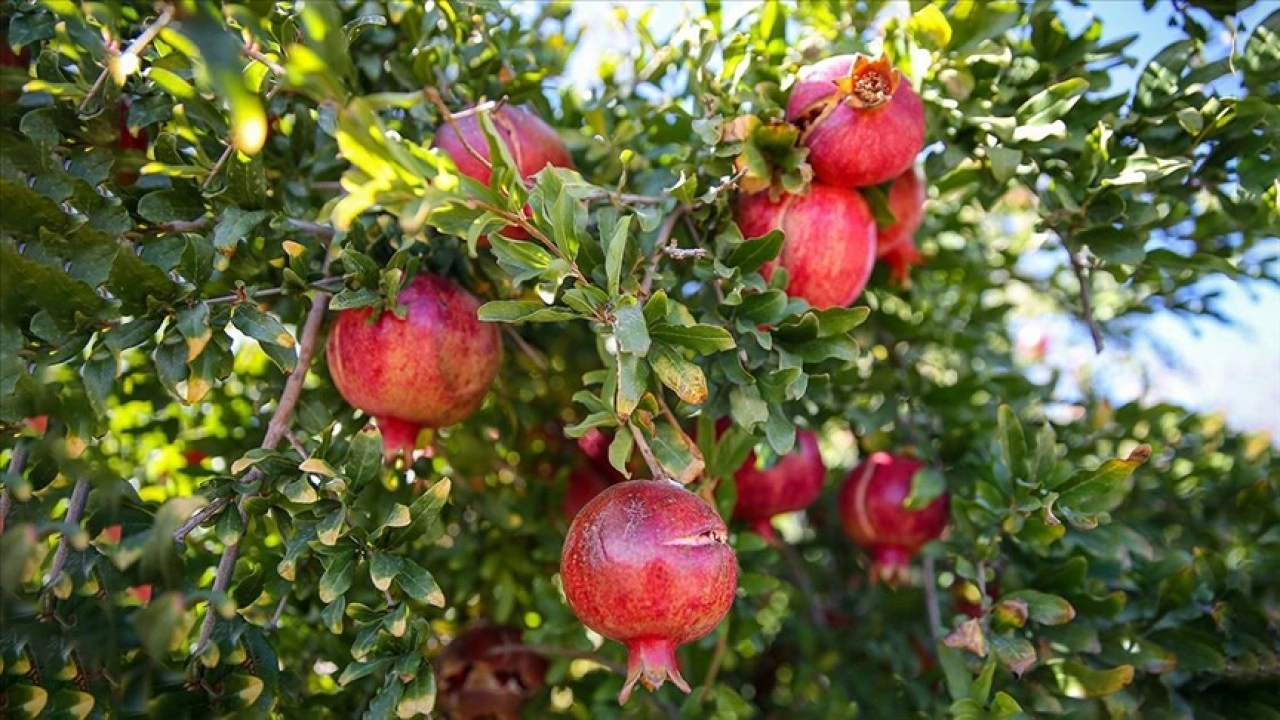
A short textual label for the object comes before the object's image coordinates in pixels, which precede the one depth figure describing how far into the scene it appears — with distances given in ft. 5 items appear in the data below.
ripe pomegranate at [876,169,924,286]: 4.18
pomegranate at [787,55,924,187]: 3.44
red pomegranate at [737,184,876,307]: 3.57
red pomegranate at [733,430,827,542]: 4.41
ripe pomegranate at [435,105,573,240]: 3.58
